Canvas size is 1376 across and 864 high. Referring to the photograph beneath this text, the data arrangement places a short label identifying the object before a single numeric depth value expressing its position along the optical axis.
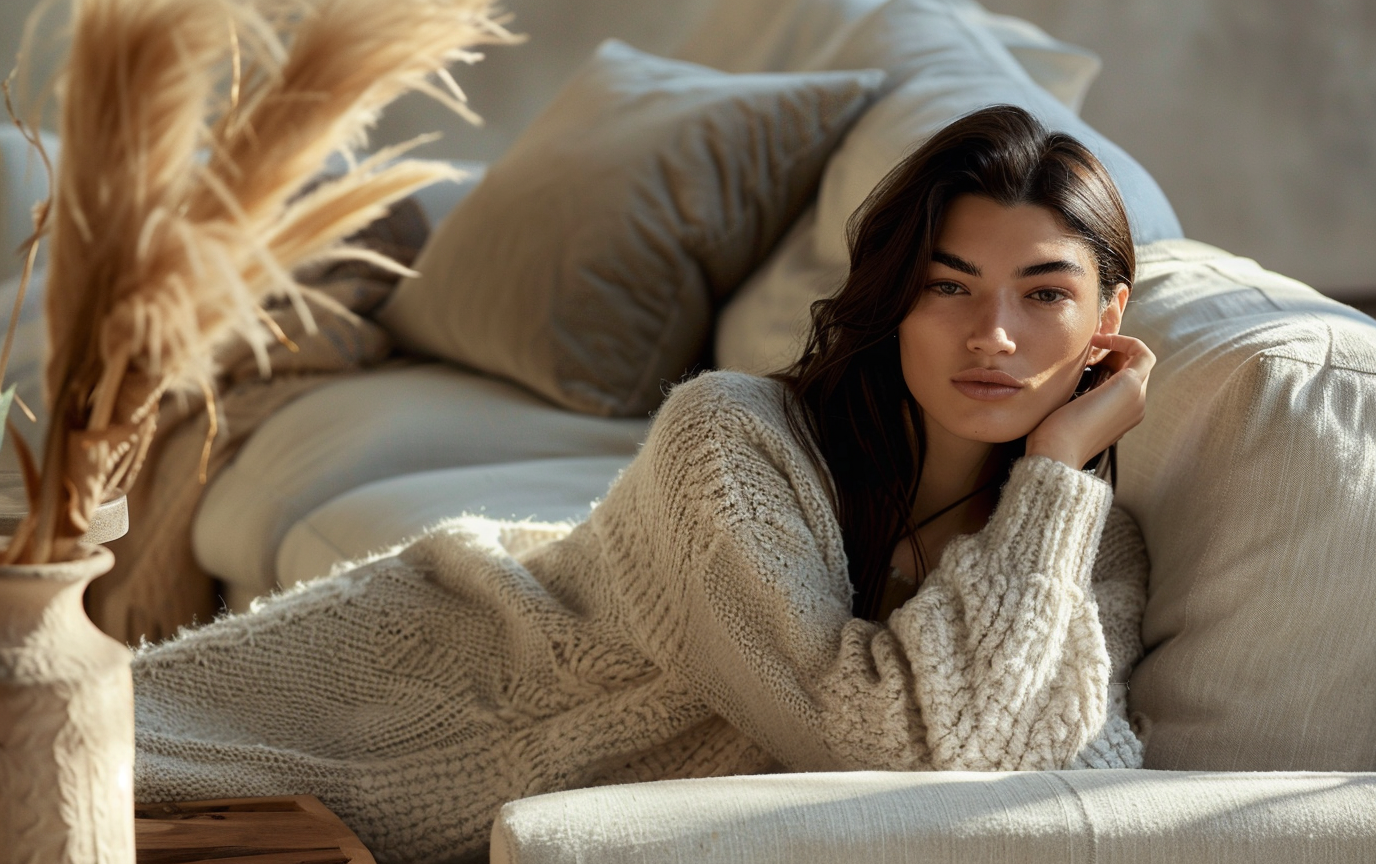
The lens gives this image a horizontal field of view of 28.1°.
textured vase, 1.34
